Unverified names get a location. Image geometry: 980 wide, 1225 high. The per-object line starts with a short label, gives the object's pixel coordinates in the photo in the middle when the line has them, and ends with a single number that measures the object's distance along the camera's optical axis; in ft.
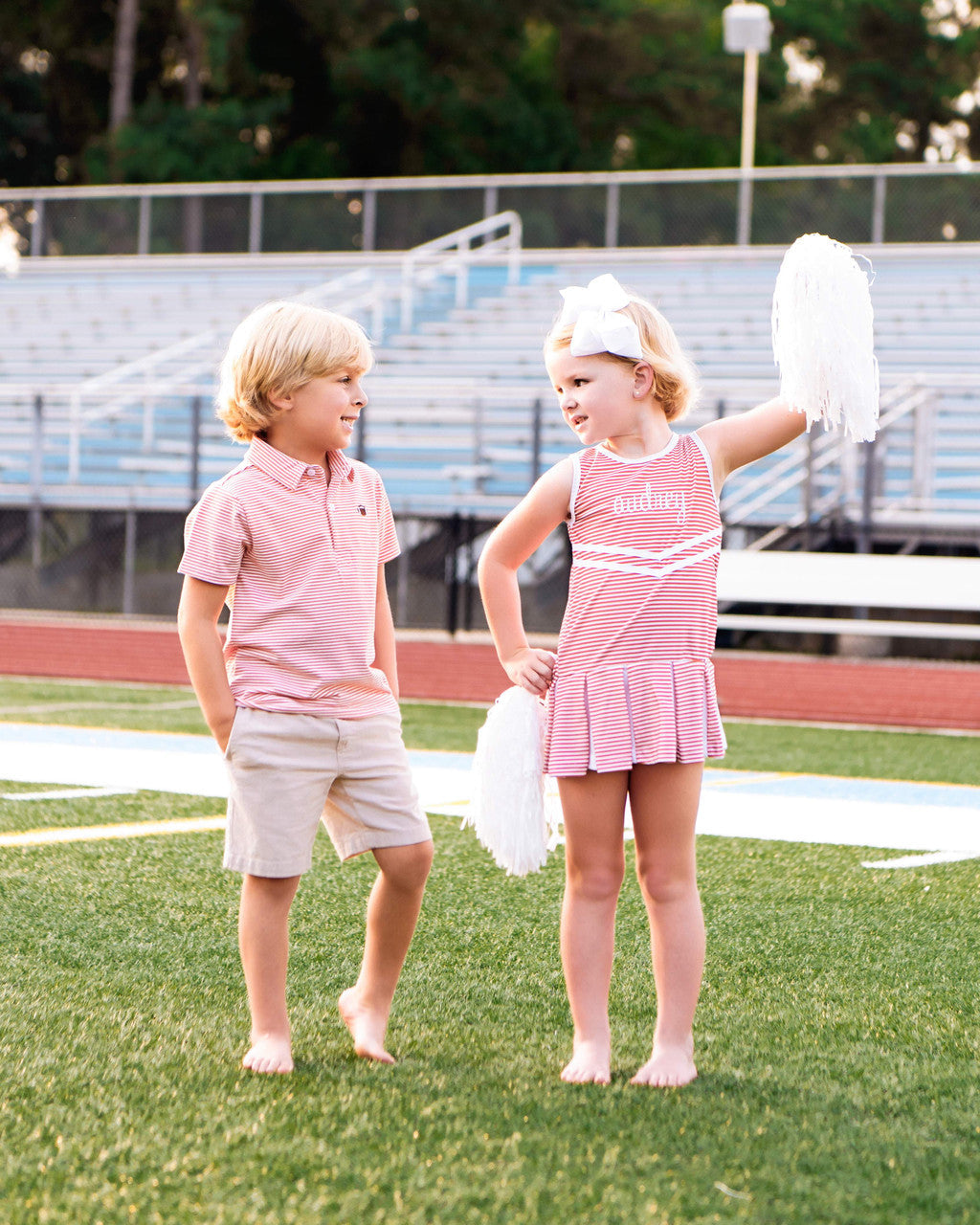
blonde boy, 10.23
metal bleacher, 52.11
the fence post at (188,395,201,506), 57.88
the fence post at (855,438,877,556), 48.91
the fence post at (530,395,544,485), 53.62
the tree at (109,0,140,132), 111.34
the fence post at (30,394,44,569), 59.52
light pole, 77.56
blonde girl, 10.22
